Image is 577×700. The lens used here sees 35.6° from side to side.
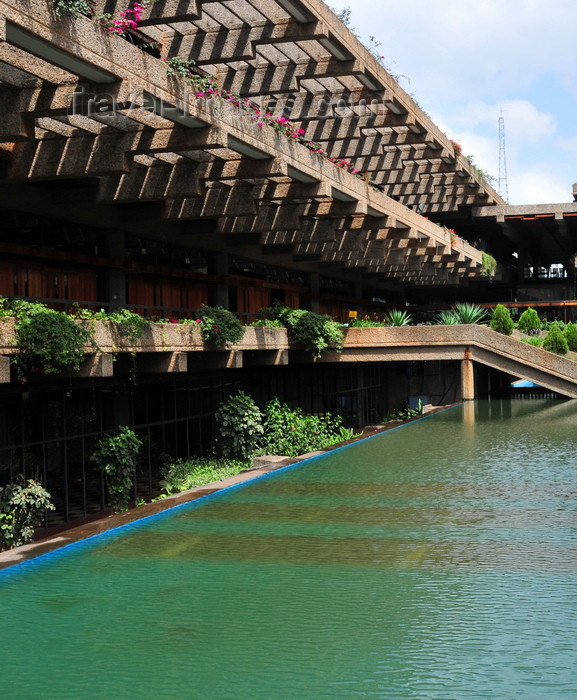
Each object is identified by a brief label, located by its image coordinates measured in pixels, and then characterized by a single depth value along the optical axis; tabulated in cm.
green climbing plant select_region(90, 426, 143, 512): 1953
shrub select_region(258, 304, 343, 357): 2777
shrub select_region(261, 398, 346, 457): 2497
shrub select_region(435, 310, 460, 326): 3394
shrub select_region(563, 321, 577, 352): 3675
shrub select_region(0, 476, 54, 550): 1595
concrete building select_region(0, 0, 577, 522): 1484
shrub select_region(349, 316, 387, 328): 3136
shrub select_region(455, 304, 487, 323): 3481
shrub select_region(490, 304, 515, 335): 3616
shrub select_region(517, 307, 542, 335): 4456
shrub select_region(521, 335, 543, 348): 3634
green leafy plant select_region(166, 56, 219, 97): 1598
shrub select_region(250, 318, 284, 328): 2633
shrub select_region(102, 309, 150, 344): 1755
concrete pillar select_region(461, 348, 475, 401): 3122
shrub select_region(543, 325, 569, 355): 3431
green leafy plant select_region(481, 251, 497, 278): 5172
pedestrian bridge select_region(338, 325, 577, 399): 3077
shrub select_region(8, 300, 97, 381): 1498
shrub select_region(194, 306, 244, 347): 2173
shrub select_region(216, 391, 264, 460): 2411
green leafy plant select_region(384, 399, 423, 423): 3278
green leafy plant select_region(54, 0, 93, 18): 1277
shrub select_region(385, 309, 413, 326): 3300
